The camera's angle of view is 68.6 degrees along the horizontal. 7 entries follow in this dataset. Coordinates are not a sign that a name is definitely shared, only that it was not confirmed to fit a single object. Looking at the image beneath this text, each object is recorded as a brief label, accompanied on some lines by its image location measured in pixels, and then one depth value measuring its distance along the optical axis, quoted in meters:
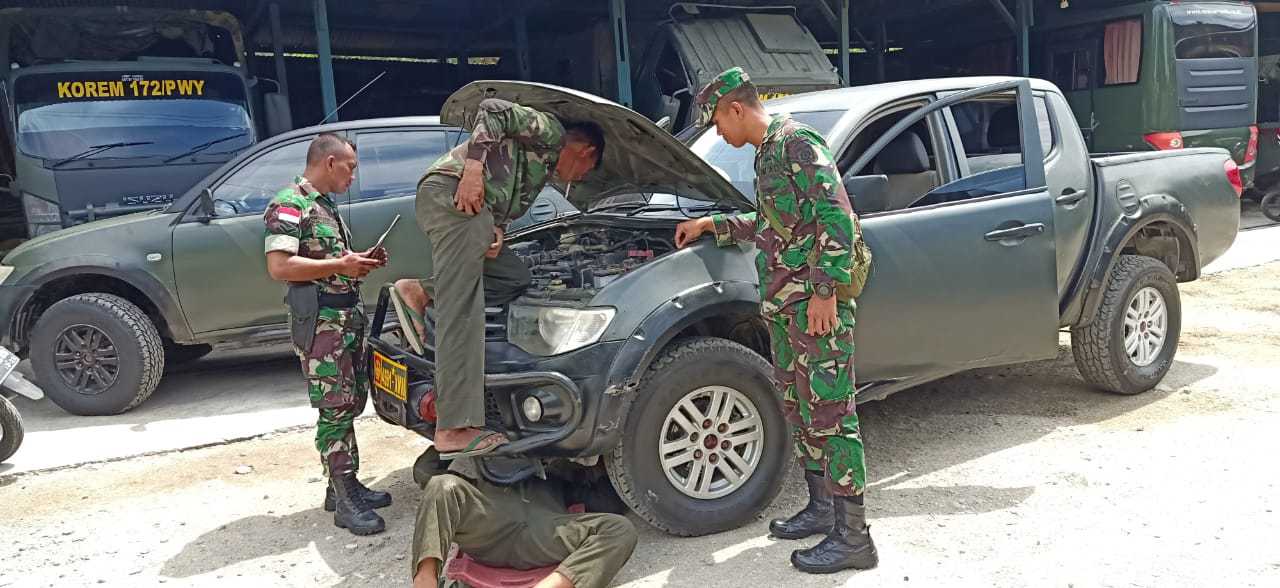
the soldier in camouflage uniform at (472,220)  3.16
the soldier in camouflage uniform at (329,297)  3.68
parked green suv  5.57
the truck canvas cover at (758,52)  10.66
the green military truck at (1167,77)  11.48
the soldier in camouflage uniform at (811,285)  3.08
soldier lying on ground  2.93
